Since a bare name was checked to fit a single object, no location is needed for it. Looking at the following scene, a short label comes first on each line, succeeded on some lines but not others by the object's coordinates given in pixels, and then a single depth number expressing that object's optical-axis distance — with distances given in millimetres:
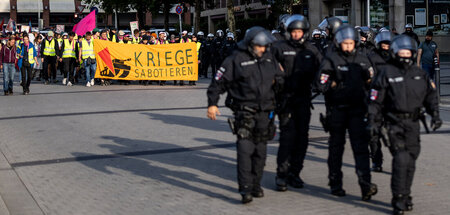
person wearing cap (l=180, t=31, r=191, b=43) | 24562
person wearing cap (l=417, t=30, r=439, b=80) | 16578
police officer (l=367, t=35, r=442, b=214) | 6262
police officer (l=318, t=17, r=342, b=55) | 9008
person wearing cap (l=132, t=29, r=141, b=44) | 25106
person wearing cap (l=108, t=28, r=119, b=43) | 23892
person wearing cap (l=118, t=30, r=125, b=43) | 24438
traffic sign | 34125
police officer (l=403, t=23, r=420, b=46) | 20614
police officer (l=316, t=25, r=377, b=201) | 6918
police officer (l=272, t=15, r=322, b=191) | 7453
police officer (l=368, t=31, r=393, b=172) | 8341
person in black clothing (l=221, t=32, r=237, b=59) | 23920
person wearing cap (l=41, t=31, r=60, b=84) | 24141
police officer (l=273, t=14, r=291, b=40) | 9441
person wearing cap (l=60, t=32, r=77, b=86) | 23406
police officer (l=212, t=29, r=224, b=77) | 25934
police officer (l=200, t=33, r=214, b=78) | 27000
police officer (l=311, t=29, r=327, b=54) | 12453
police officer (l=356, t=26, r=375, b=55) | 10664
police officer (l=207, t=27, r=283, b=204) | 6891
